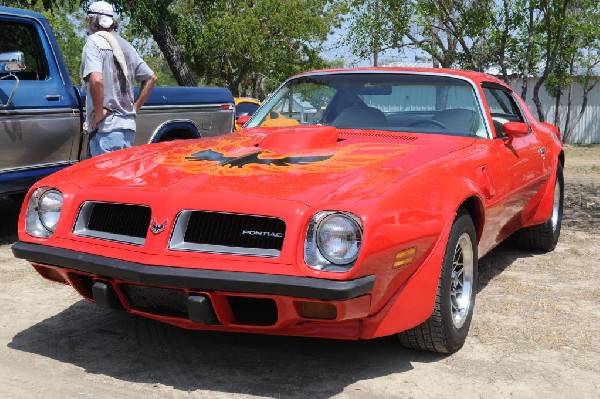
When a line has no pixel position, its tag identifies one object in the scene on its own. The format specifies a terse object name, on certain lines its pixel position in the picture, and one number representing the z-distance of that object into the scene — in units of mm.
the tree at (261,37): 28906
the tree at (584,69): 28766
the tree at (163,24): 13680
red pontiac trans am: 3074
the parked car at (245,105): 13313
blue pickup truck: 6102
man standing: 5449
